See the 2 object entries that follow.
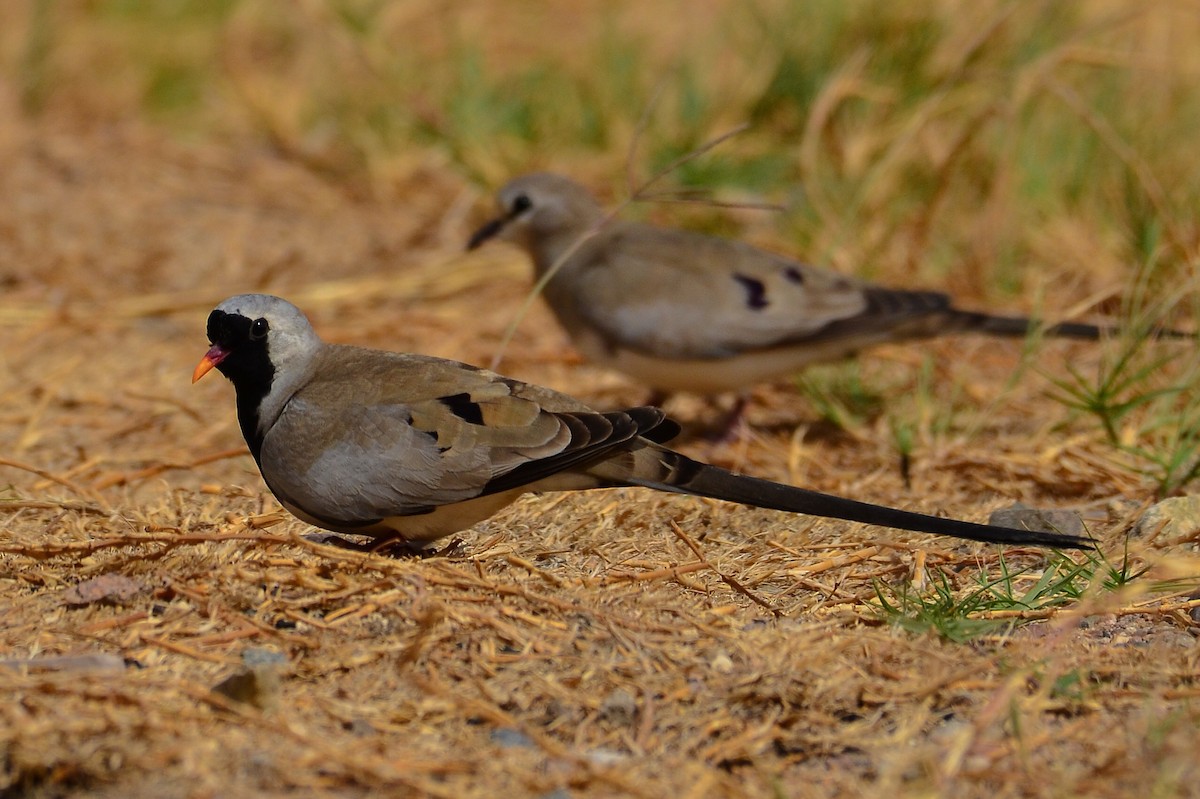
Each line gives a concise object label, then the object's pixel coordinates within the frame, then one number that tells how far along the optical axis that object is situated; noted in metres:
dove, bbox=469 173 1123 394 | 10.39
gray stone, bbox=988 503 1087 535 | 7.64
